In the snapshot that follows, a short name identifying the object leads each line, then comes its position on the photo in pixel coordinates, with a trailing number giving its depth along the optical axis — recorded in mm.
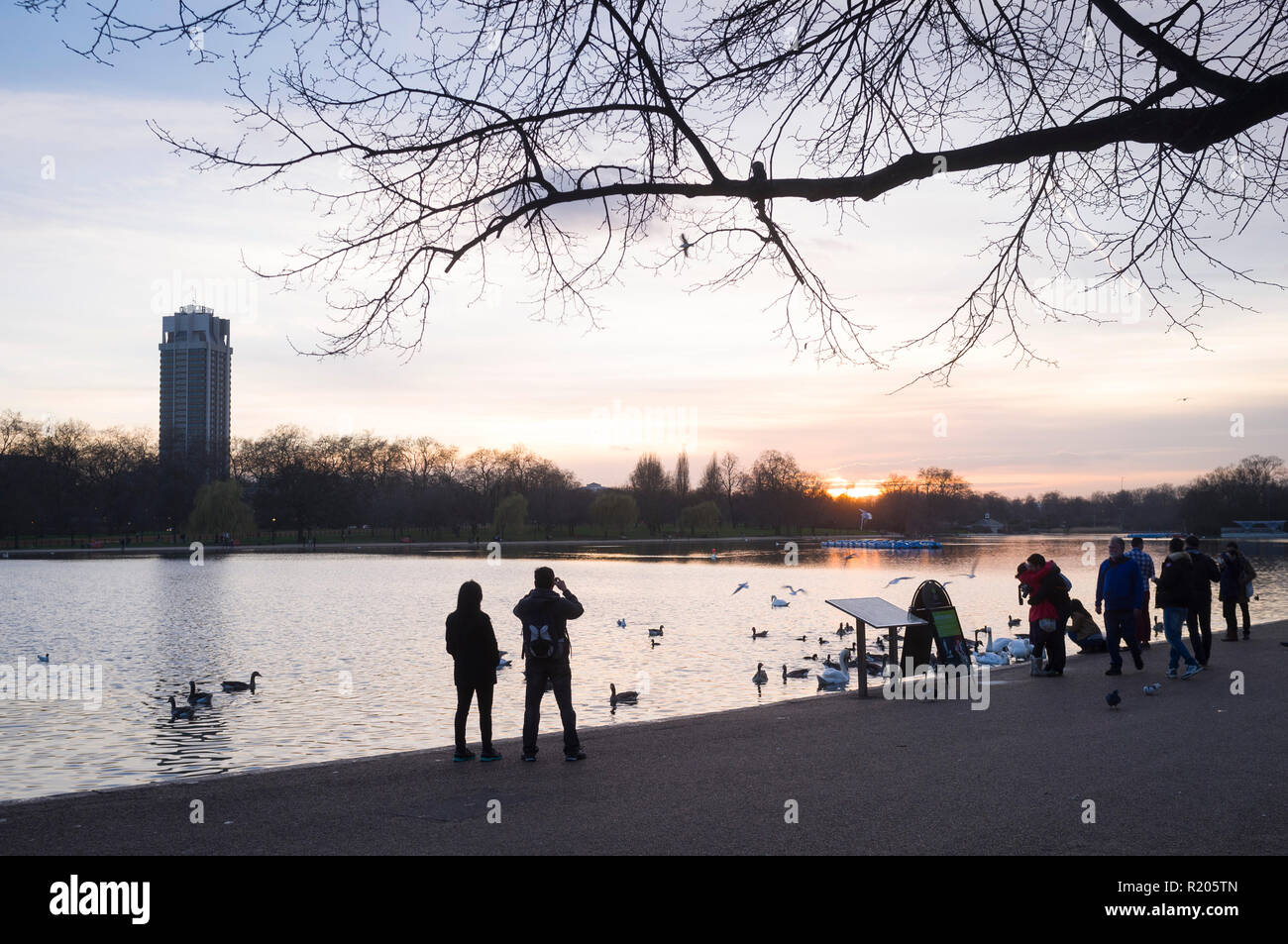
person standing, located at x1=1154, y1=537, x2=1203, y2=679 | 13359
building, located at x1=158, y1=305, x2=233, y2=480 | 123438
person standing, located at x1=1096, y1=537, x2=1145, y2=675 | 13953
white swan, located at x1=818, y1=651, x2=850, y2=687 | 17859
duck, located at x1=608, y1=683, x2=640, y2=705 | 16934
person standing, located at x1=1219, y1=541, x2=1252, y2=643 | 17922
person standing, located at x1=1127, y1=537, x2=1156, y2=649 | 15188
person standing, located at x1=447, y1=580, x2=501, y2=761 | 9773
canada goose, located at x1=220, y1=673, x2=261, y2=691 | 18828
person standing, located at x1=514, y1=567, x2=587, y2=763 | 9406
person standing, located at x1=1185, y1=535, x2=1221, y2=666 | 14377
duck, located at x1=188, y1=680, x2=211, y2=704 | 16931
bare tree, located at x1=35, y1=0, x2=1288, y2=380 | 5770
